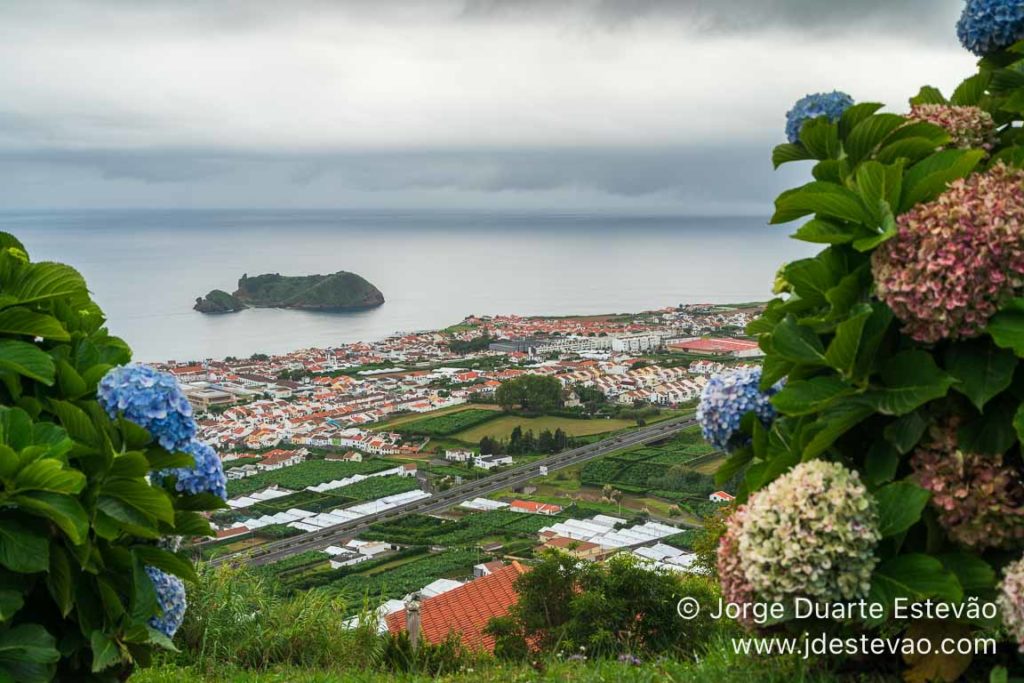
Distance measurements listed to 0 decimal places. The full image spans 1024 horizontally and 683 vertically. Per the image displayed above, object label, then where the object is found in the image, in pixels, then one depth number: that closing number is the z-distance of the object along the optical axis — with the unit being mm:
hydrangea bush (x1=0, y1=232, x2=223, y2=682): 1758
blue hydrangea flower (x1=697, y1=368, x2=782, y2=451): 1997
